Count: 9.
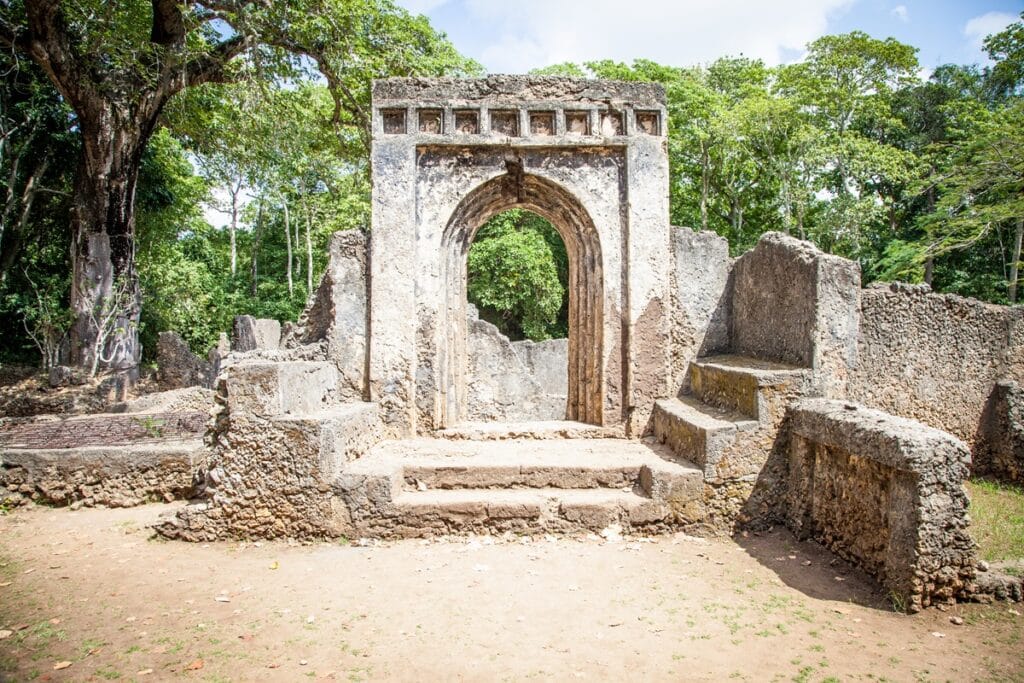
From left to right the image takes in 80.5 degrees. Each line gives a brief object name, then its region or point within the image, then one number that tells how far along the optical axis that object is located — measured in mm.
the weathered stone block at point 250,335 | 14516
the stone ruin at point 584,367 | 4926
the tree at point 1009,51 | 13711
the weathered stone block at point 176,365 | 13430
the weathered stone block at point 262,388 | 4926
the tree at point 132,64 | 10312
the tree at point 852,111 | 19391
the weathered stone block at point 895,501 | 3613
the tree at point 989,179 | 9445
